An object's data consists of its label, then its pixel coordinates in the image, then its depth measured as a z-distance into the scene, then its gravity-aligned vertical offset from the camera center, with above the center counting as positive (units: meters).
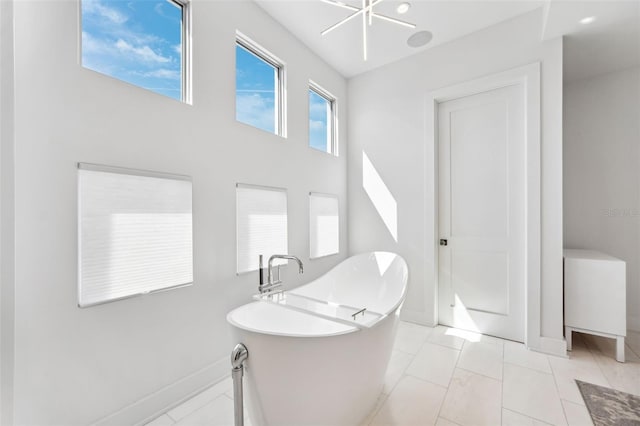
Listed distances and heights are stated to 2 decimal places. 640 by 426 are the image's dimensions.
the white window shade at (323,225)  2.94 -0.15
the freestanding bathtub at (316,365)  1.22 -0.75
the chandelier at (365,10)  1.68 +1.32
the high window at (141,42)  1.45 +1.06
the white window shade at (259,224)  2.16 -0.09
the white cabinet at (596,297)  2.10 -0.71
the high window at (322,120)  3.08 +1.15
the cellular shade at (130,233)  1.36 -0.11
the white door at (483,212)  2.53 -0.01
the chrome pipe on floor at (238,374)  1.19 -0.75
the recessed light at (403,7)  2.25 +1.77
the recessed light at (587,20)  2.03 +1.49
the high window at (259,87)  2.26 +1.16
